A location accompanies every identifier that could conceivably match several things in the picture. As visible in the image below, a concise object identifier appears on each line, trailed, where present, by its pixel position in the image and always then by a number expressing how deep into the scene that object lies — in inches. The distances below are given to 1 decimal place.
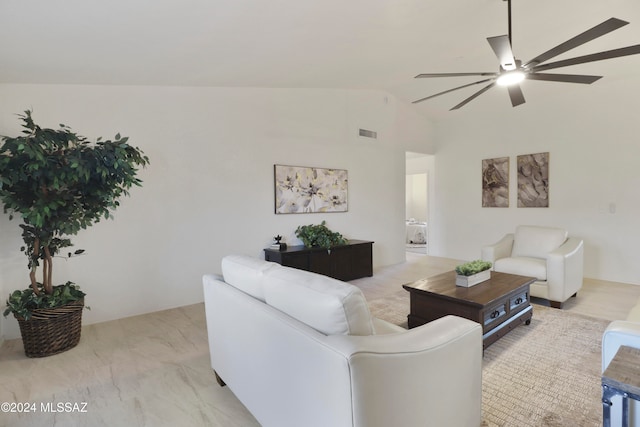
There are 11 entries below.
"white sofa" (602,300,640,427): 52.6
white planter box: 112.4
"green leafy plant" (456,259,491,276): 114.0
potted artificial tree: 96.1
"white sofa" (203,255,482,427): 42.8
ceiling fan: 76.7
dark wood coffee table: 98.9
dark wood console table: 169.2
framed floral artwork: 183.5
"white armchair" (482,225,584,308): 138.2
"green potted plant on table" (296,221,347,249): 183.3
